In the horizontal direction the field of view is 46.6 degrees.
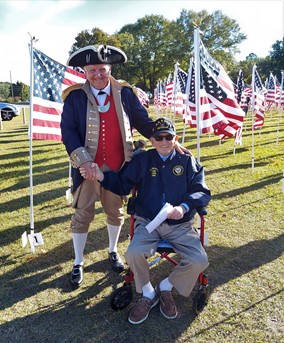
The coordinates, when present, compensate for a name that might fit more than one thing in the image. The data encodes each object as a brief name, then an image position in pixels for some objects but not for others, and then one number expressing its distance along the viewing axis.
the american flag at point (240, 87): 12.51
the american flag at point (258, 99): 8.58
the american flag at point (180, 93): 12.95
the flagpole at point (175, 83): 11.58
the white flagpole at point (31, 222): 4.03
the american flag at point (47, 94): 4.18
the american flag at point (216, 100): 4.60
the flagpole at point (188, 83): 7.70
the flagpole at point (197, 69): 4.21
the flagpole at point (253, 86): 8.19
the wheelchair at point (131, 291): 2.96
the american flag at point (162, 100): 18.98
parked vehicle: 20.42
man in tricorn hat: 3.14
